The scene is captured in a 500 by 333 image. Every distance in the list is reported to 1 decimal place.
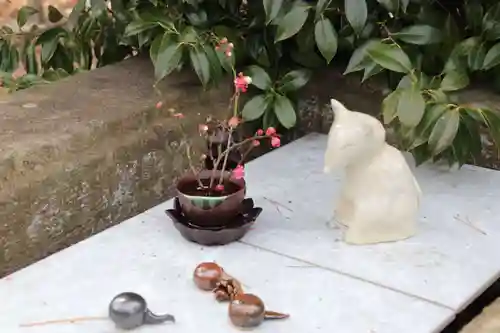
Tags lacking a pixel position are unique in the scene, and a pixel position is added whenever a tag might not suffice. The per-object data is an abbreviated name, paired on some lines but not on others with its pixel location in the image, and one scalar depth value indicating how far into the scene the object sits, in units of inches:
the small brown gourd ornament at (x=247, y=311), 44.2
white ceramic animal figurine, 50.0
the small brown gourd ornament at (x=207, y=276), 47.1
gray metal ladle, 44.0
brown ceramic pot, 50.4
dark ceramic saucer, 50.8
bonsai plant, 50.6
